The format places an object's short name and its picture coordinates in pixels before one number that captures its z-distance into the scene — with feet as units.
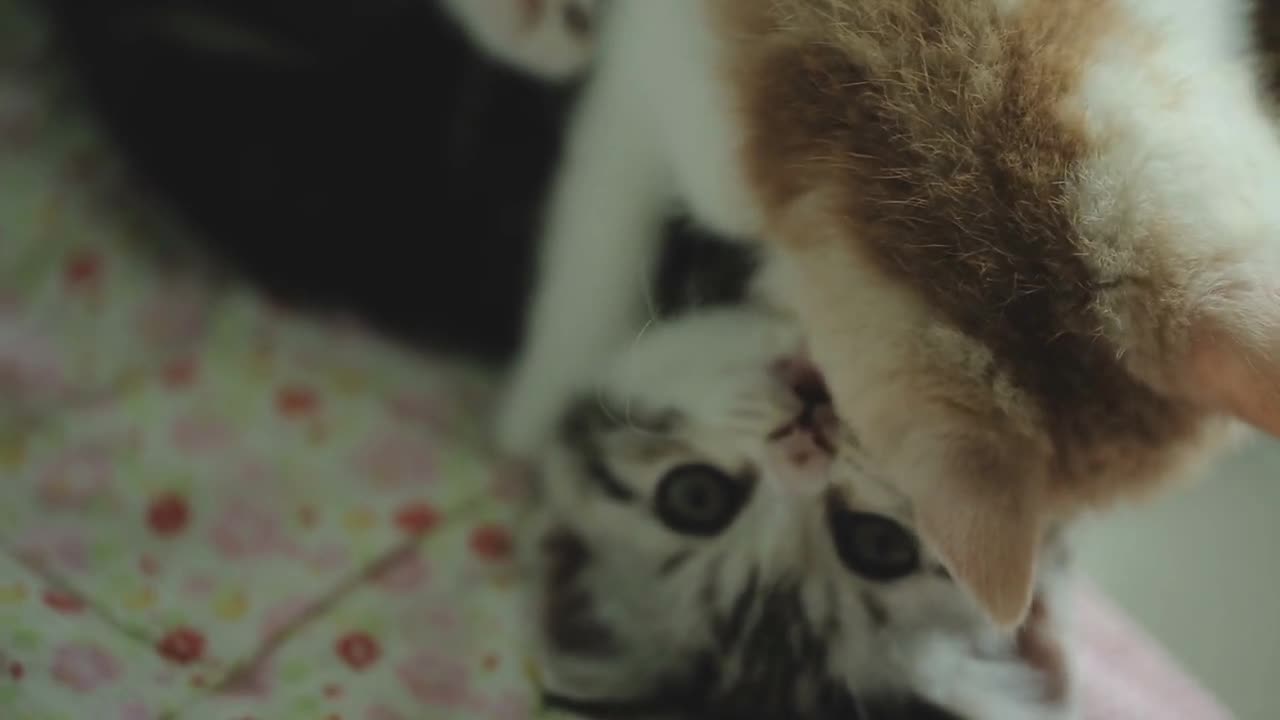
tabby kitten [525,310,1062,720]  1.06
